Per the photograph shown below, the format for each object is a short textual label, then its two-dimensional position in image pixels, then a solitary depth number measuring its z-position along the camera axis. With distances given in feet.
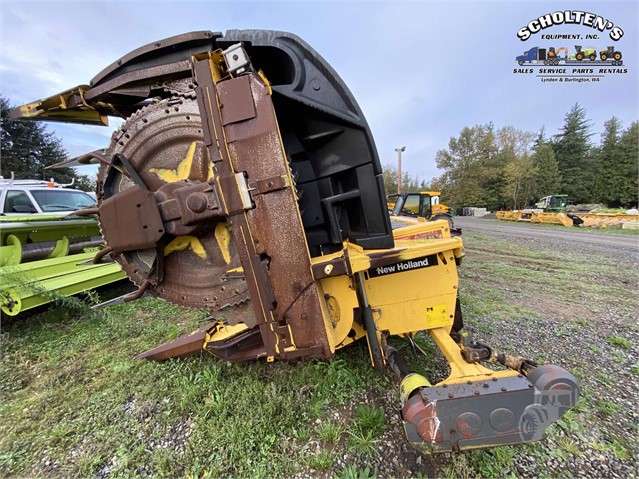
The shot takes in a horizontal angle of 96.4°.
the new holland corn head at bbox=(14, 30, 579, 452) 5.08
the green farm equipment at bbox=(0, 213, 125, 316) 10.43
